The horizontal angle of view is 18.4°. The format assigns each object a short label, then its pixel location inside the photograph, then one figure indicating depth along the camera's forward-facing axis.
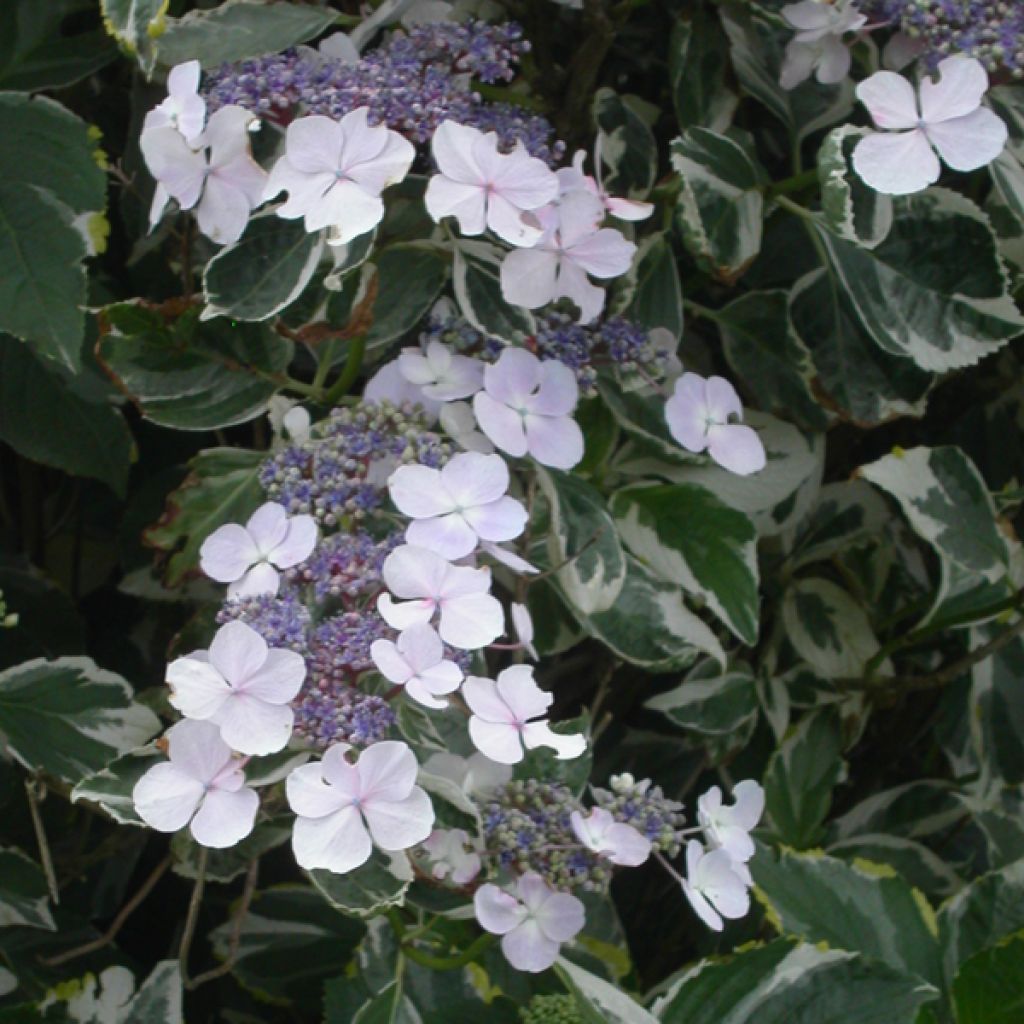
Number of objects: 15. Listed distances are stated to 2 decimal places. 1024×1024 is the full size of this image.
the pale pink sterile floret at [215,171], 0.85
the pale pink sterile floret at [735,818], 0.85
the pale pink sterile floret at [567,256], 0.87
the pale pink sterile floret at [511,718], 0.80
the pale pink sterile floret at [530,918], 0.83
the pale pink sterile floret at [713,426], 0.92
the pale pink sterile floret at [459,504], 0.82
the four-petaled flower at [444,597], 0.80
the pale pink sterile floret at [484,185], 0.84
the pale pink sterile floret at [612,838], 0.82
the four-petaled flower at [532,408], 0.87
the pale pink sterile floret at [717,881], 0.84
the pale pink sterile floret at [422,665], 0.78
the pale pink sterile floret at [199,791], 0.78
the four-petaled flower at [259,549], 0.82
